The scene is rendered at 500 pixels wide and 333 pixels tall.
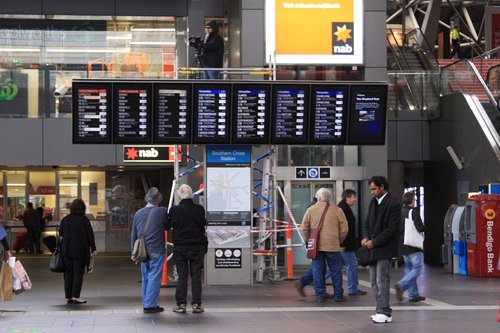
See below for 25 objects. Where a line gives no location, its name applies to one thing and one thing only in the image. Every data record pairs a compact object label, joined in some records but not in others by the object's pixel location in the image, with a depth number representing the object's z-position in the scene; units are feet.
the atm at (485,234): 63.98
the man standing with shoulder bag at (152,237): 42.65
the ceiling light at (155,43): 81.87
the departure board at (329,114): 55.77
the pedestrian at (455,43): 133.39
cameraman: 62.34
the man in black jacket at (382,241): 38.26
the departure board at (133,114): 53.67
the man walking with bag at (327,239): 46.44
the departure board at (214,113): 54.44
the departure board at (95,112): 53.31
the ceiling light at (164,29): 82.28
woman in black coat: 46.60
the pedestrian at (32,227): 92.17
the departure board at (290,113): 55.21
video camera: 61.52
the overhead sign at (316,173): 74.13
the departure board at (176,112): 54.13
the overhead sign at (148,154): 79.20
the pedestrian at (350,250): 50.01
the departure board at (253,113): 54.90
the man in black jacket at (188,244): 42.04
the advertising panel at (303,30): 72.18
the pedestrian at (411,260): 46.09
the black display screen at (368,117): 55.98
